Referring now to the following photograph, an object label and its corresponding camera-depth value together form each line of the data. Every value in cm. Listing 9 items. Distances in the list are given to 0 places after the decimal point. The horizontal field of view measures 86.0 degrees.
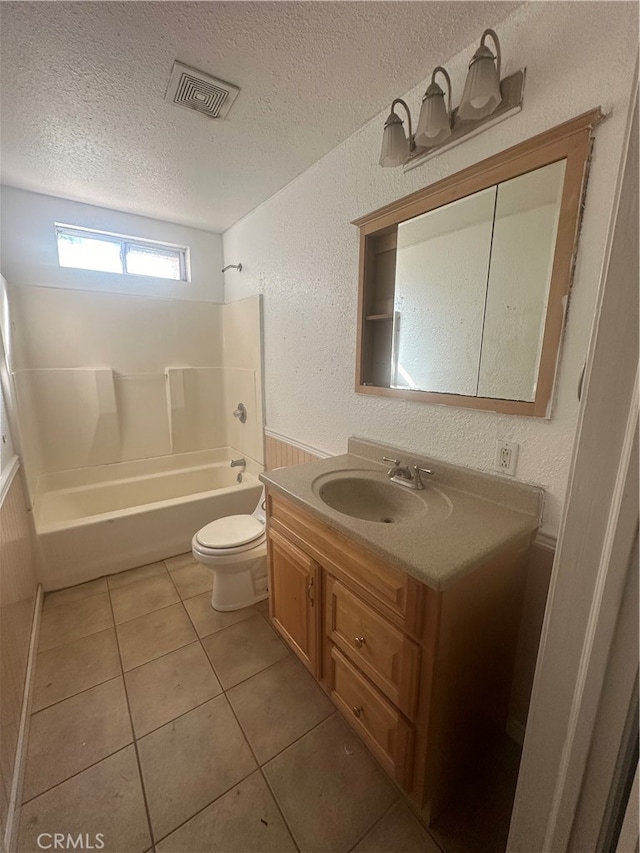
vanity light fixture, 99
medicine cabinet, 101
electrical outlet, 117
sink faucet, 136
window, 246
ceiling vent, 127
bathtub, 209
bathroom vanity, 92
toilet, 180
